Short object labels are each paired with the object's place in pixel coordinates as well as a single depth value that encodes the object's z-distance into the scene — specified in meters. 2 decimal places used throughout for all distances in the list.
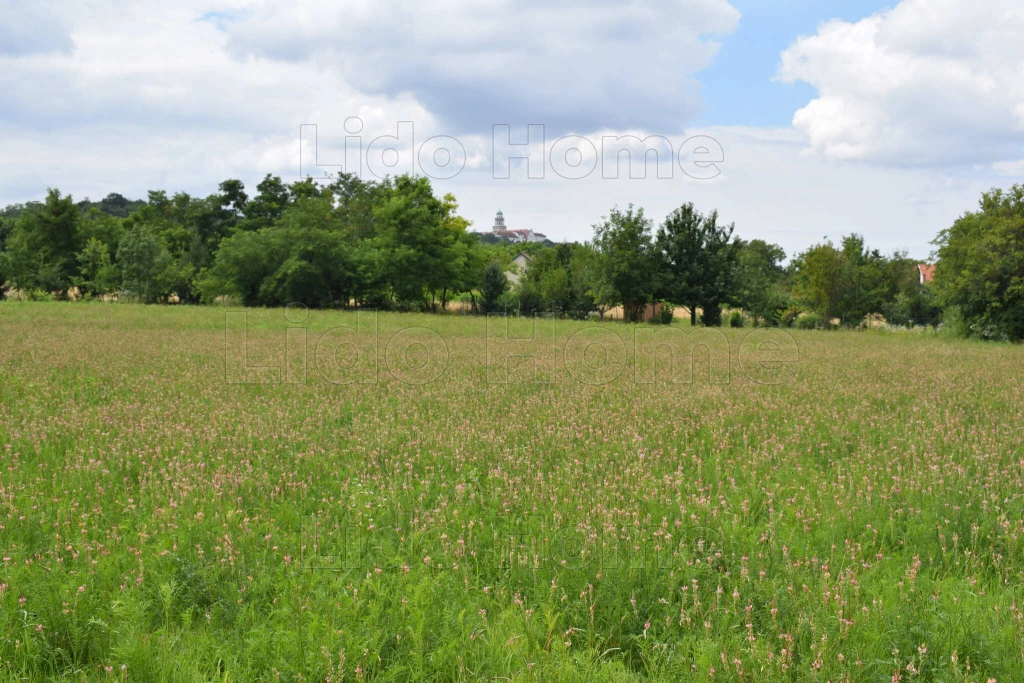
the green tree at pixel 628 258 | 48.50
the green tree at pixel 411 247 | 53.19
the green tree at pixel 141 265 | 57.84
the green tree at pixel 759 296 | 50.41
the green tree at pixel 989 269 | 29.16
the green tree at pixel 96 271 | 60.26
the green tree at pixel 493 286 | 60.72
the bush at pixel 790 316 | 59.51
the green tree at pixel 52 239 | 61.66
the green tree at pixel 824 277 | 53.50
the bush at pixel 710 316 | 50.00
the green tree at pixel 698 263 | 48.28
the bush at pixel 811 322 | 55.72
